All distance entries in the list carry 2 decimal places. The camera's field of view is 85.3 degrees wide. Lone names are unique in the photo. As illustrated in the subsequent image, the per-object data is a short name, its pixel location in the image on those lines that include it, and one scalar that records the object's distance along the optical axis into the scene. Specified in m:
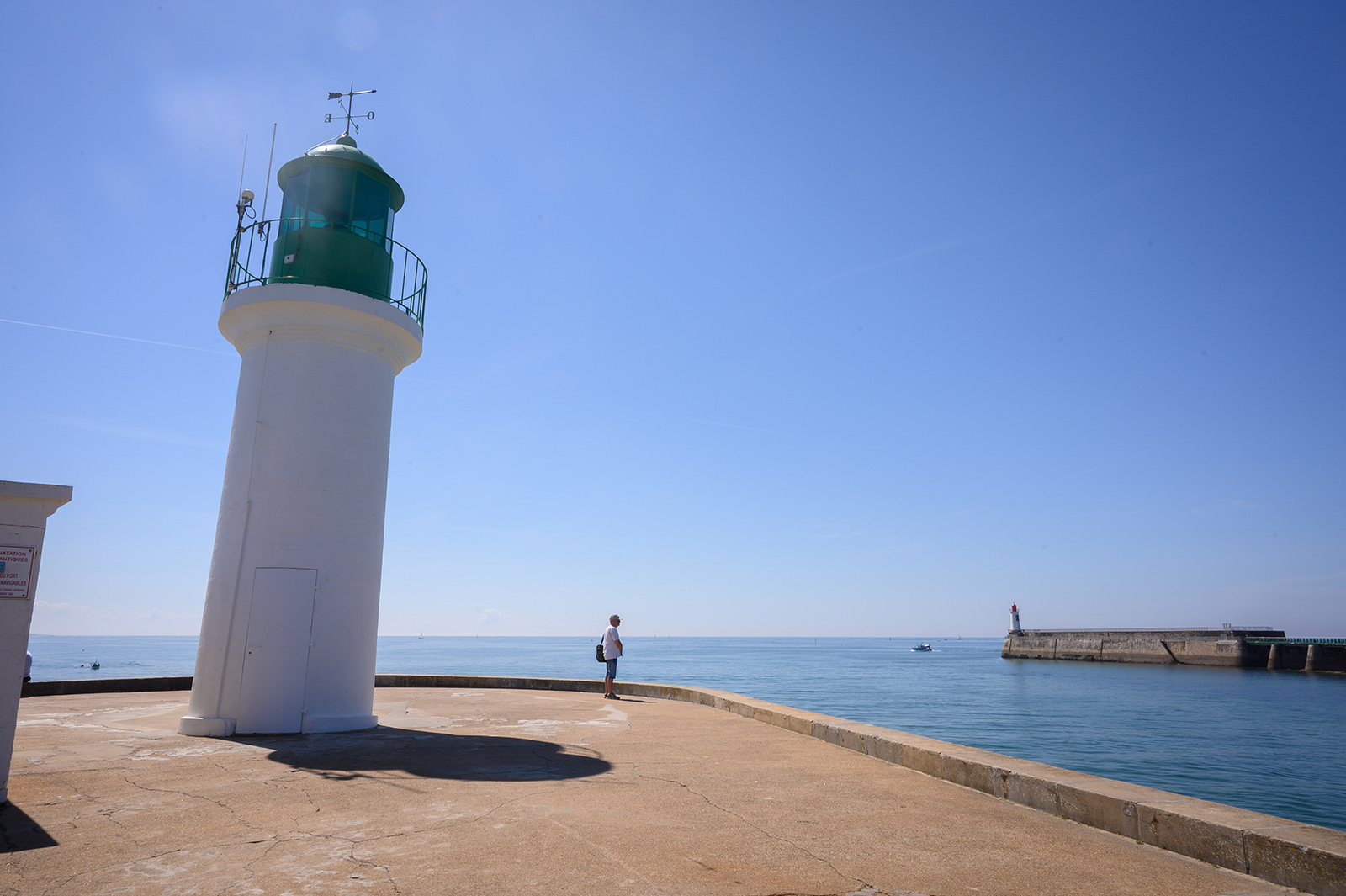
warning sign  5.22
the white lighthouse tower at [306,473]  9.07
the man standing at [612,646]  13.91
